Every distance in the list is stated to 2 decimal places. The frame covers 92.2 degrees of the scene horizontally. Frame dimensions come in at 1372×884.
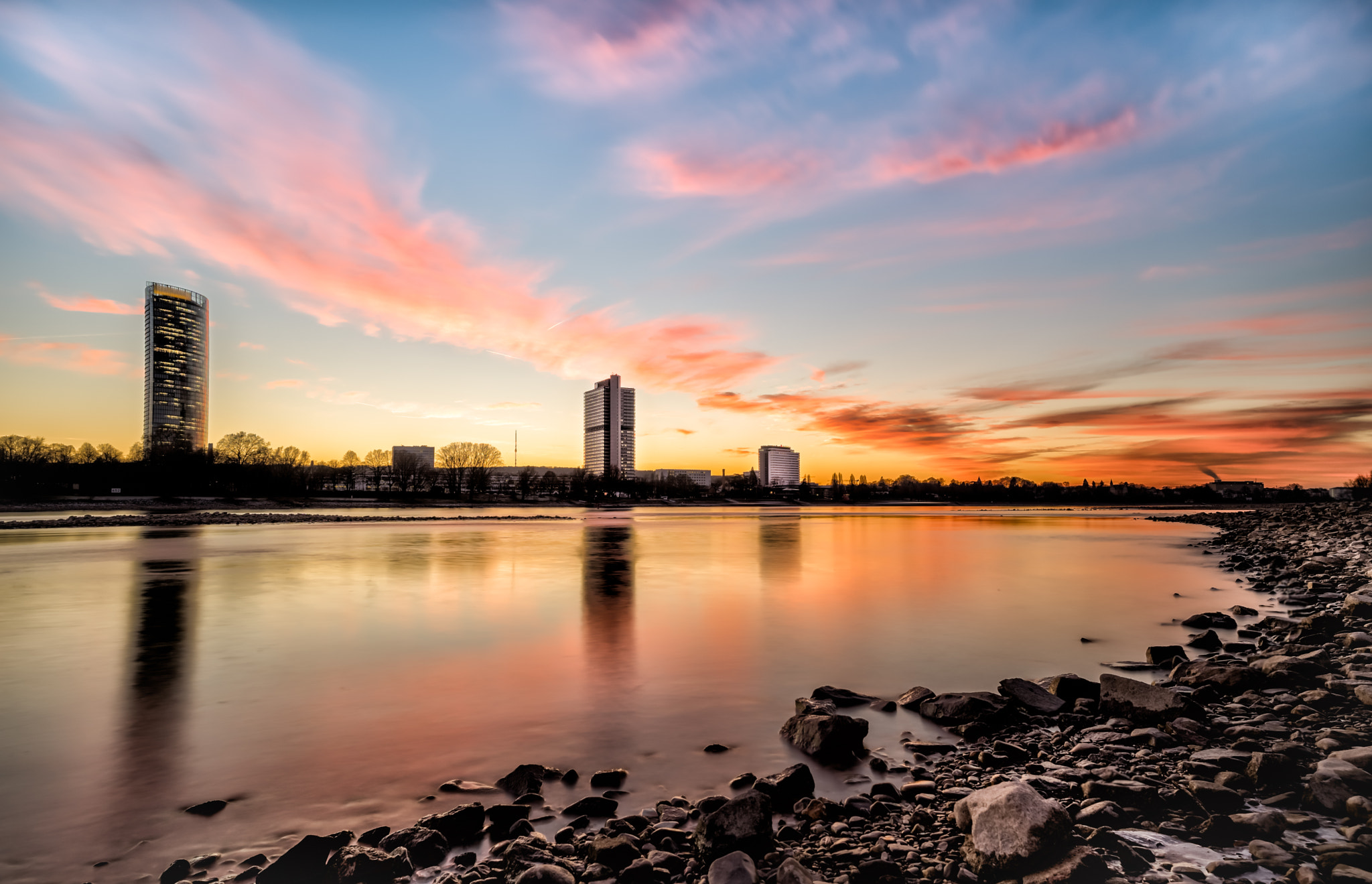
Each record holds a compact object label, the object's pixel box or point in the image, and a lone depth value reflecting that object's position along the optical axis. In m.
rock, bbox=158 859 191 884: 4.84
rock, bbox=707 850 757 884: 4.52
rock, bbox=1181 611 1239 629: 14.41
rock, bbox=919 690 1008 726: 8.08
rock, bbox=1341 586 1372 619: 12.72
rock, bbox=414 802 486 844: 5.41
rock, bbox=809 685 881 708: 9.20
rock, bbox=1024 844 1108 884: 4.45
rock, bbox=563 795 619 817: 5.87
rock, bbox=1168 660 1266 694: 8.98
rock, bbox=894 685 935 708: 9.02
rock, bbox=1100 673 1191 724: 7.68
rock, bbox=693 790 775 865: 4.98
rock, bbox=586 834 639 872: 4.83
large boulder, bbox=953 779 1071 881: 4.64
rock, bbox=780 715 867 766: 7.13
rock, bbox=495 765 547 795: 6.38
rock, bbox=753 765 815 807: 5.91
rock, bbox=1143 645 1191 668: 11.09
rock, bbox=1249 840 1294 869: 4.67
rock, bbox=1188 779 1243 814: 5.48
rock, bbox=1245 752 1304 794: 5.84
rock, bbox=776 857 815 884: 4.46
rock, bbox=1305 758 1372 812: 5.34
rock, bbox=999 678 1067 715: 8.38
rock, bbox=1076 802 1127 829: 5.31
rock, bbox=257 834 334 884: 4.77
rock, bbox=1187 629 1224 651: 12.38
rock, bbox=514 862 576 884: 4.52
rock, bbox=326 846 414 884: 4.73
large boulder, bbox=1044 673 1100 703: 8.89
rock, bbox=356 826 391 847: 5.34
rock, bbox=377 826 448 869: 5.06
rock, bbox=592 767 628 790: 6.52
